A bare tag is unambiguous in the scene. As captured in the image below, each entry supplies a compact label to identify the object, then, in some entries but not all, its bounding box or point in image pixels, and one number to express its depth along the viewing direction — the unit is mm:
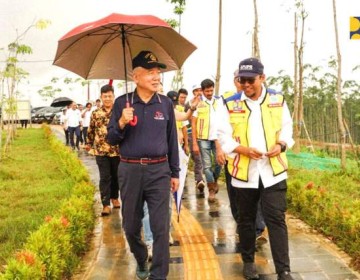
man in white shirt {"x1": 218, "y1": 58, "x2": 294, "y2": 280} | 3445
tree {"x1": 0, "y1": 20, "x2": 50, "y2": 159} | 10898
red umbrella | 3397
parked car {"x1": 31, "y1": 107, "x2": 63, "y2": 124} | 40656
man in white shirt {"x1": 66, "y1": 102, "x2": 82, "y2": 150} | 15336
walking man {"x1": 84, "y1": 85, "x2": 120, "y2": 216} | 6062
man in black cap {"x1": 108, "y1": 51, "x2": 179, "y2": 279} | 3363
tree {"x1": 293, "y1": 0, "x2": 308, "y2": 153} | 13755
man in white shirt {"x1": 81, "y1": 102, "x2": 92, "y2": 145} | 15391
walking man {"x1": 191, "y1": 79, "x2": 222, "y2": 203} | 6367
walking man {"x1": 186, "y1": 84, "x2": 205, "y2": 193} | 7287
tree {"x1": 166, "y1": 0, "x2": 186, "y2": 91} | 13922
